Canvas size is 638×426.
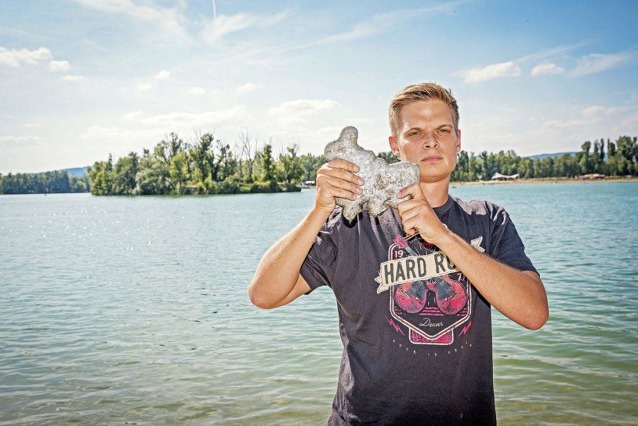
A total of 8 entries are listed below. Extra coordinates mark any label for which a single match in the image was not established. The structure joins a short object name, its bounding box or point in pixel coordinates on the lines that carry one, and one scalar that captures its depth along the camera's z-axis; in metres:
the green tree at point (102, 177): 135.26
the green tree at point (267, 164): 114.12
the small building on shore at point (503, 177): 179.38
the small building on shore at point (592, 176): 163.88
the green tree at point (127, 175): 127.19
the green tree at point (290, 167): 119.50
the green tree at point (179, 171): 111.62
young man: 2.62
